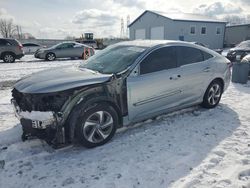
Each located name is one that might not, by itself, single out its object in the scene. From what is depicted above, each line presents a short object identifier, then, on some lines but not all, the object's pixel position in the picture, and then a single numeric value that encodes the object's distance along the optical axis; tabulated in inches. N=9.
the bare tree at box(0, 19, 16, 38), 2201.6
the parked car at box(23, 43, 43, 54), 774.4
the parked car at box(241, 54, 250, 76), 271.8
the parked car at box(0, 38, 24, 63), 486.6
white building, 950.2
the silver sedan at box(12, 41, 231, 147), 106.8
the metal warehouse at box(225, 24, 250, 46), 1130.8
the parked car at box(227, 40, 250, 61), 415.7
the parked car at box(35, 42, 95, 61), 536.0
